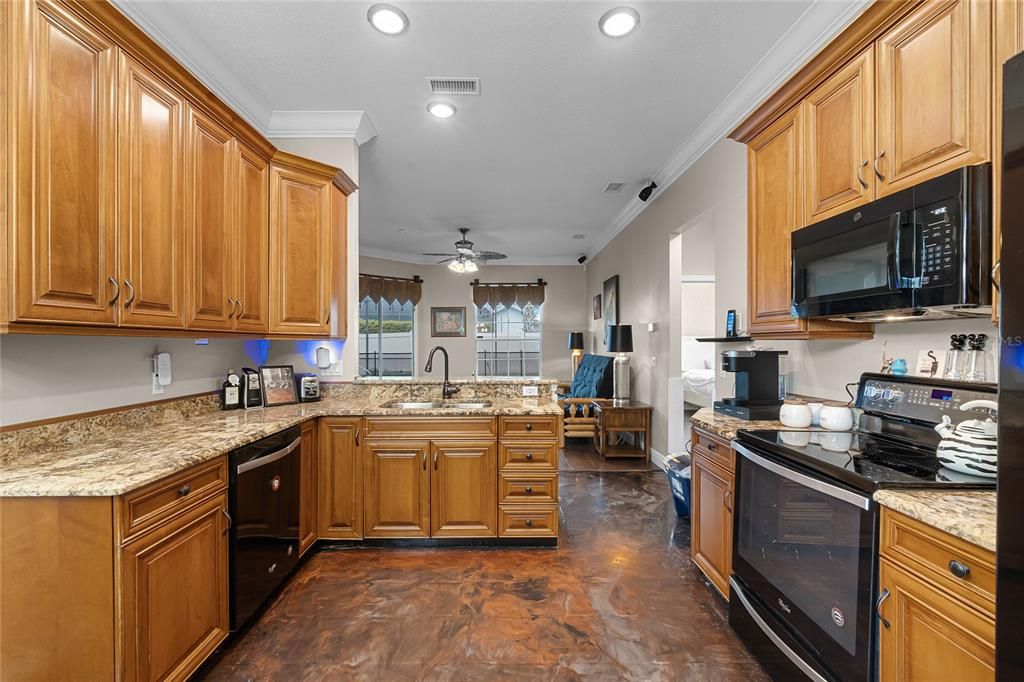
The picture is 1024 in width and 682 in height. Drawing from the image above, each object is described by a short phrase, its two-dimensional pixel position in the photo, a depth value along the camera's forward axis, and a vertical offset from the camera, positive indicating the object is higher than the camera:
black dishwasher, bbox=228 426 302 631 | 1.91 -0.87
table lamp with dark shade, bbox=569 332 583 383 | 7.68 -0.09
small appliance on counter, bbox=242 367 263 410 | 2.80 -0.33
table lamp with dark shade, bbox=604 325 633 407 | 5.18 -0.21
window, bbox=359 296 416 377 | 7.55 +0.00
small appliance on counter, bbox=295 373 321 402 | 3.09 -0.34
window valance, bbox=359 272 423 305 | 7.25 +0.85
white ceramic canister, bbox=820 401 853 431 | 1.93 -0.34
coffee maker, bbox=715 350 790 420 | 2.33 -0.22
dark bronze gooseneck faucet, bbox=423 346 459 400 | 3.31 -0.39
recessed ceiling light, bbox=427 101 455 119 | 2.92 +1.55
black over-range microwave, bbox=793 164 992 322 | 1.29 +0.29
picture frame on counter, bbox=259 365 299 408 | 2.91 -0.31
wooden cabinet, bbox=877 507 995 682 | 0.97 -0.65
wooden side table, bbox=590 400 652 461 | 4.74 -0.90
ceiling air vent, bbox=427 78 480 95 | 2.67 +1.56
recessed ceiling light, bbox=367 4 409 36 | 2.09 +1.56
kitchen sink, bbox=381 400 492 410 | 3.14 -0.49
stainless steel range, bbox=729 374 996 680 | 1.29 -0.62
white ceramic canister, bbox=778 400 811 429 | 2.02 -0.35
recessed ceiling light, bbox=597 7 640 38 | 2.10 +1.56
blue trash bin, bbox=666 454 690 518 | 3.07 -1.01
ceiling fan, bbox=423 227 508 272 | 5.70 +1.11
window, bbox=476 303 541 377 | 8.23 -0.03
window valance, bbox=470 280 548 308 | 8.07 +0.84
